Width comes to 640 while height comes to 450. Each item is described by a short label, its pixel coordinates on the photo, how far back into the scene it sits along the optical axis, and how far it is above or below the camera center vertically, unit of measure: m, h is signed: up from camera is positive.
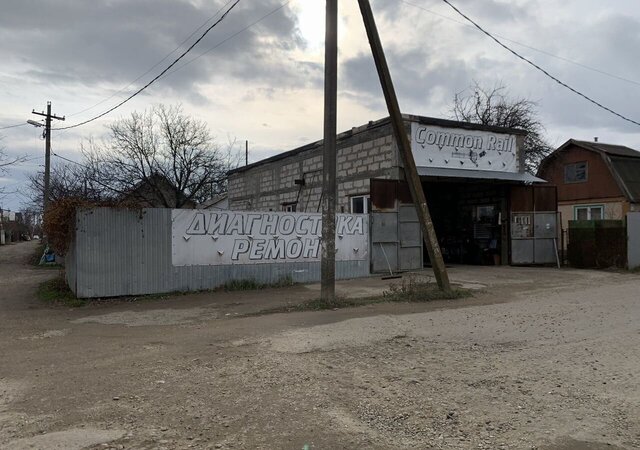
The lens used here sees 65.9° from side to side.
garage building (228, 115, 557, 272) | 17.27 +2.04
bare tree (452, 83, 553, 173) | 34.66 +8.18
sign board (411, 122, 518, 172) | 17.70 +3.41
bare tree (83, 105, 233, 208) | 25.81 +3.48
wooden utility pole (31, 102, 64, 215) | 28.19 +5.40
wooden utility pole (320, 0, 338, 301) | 10.62 +1.82
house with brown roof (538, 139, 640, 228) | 30.58 +4.03
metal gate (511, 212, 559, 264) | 20.00 +0.04
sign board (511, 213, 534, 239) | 20.02 +0.51
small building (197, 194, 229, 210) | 36.31 +2.66
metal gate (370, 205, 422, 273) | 16.70 -0.07
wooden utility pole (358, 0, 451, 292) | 11.11 +1.94
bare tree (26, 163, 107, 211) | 25.75 +3.17
